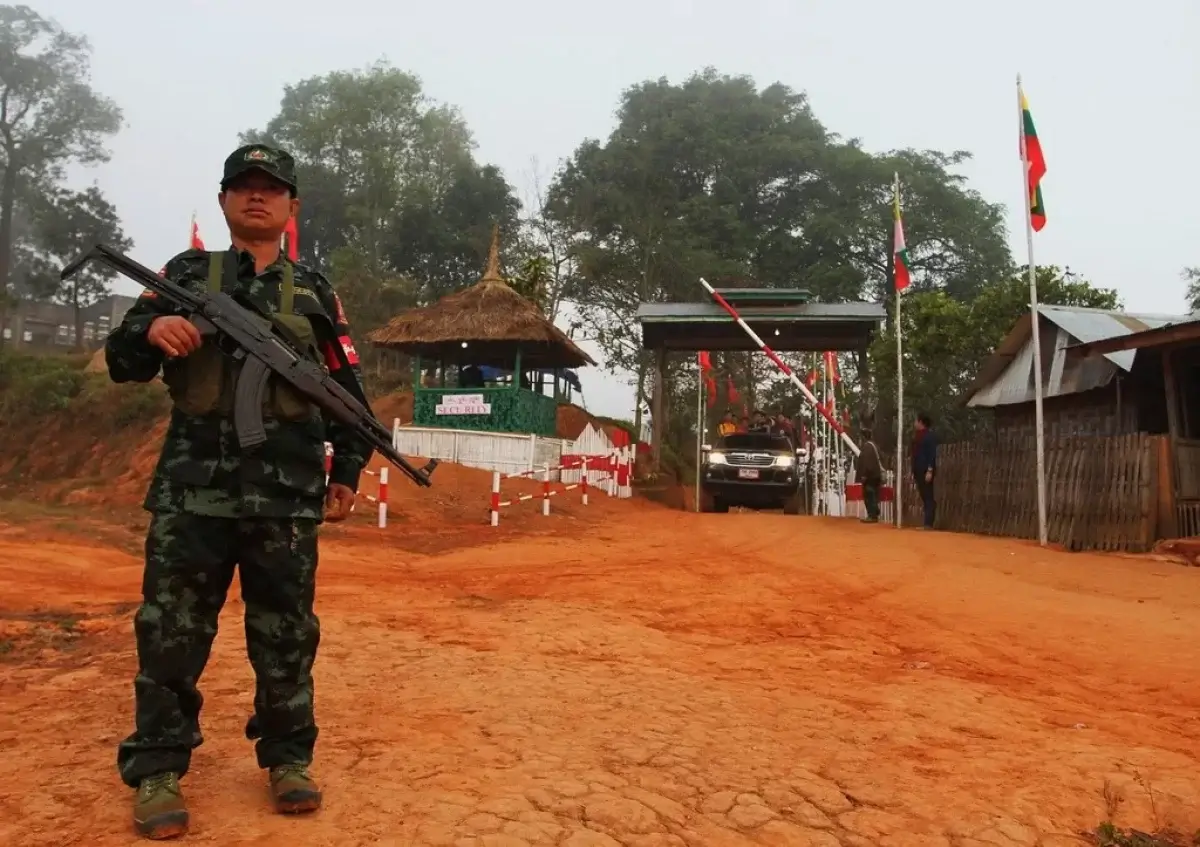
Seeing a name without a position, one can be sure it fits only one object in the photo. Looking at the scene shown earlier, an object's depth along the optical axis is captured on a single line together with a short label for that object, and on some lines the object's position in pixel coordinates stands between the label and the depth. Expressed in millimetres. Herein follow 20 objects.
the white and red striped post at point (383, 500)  11695
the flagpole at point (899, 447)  13883
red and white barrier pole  16969
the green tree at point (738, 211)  33188
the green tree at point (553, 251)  33875
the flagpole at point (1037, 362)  10859
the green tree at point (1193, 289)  32000
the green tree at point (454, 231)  35406
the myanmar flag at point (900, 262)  14516
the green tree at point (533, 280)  27544
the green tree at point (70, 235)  33188
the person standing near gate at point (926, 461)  13578
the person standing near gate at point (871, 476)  14844
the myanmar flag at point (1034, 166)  11656
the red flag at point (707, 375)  22359
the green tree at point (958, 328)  19969
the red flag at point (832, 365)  23062
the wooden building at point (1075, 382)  14109
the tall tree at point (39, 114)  36781
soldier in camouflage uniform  2426
